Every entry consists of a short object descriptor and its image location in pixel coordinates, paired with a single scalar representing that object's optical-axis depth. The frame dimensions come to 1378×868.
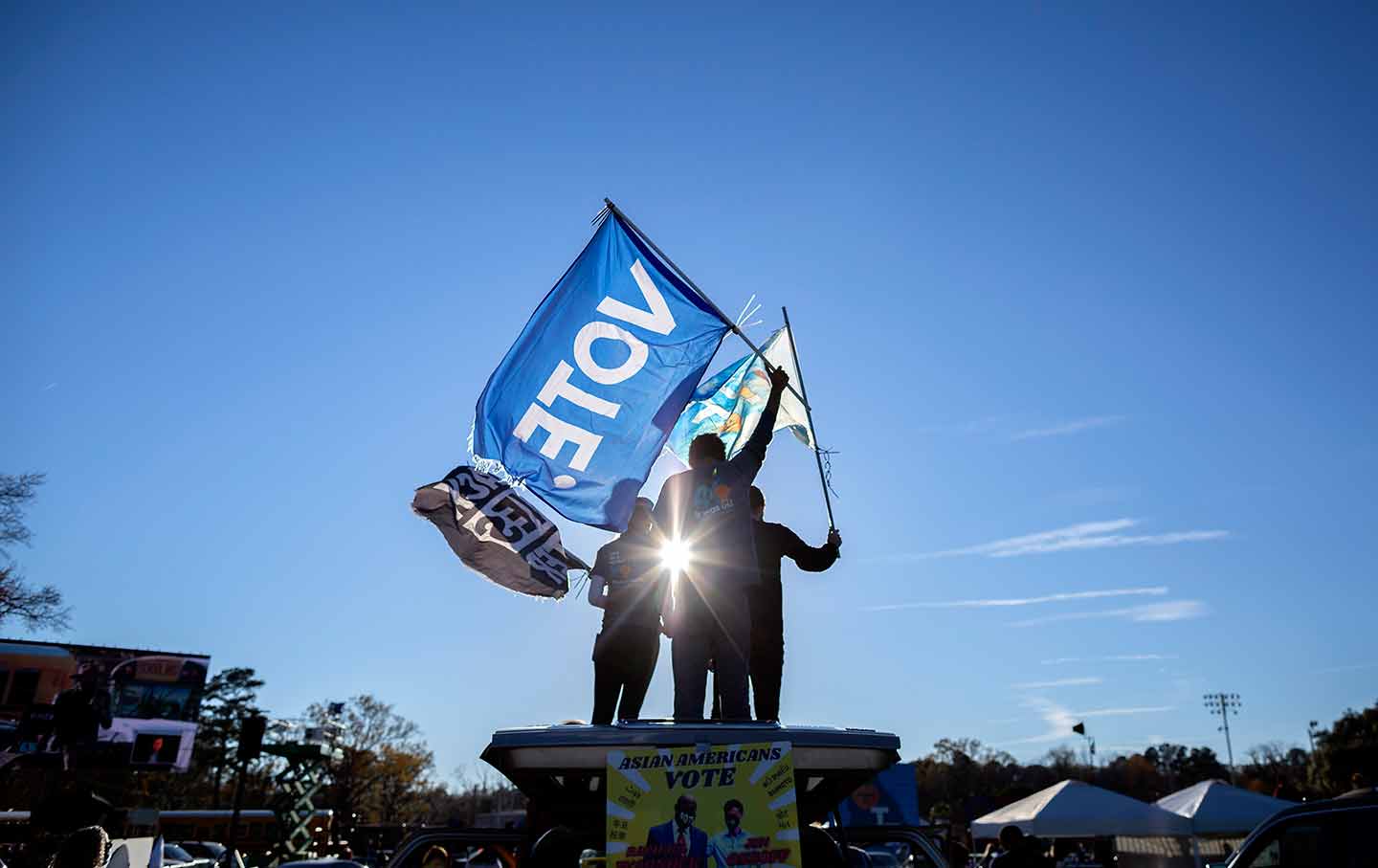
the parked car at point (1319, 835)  4.26
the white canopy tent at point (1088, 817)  18.75
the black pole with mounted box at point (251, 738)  15.77
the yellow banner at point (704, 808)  2.38
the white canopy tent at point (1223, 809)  18.22
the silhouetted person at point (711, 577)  3.89
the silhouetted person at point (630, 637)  4.22
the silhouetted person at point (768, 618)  4.34
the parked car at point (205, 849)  26.11
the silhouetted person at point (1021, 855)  6.61
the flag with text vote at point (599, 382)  6.04
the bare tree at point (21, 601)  30.33
